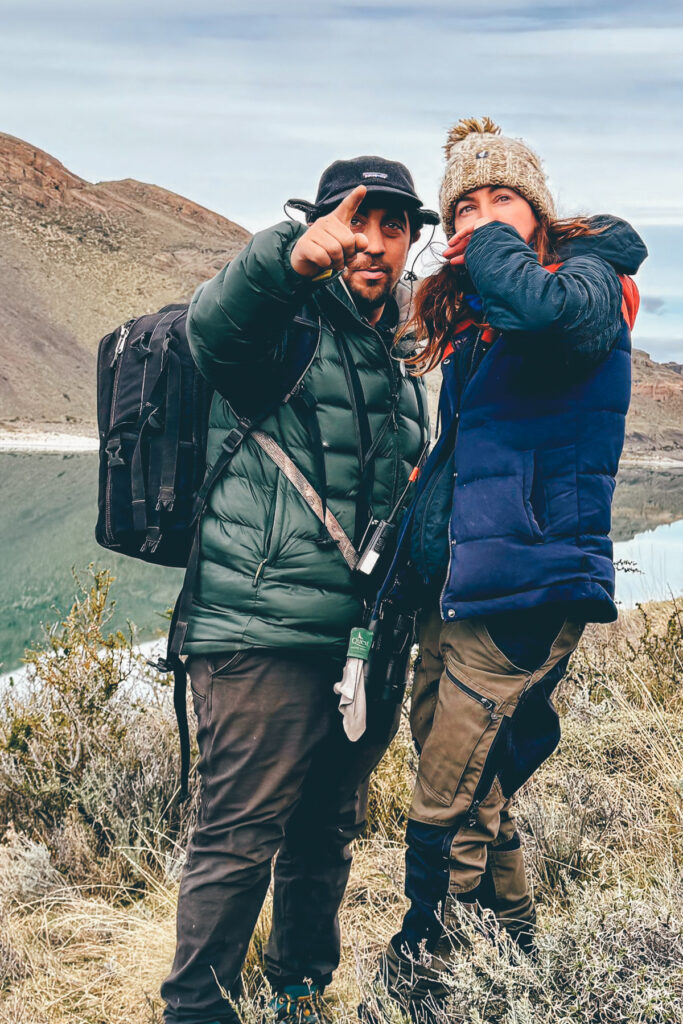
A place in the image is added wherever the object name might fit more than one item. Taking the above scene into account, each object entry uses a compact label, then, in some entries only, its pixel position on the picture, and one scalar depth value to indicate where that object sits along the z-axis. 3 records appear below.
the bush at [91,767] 3.28
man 2.02
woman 1.83
